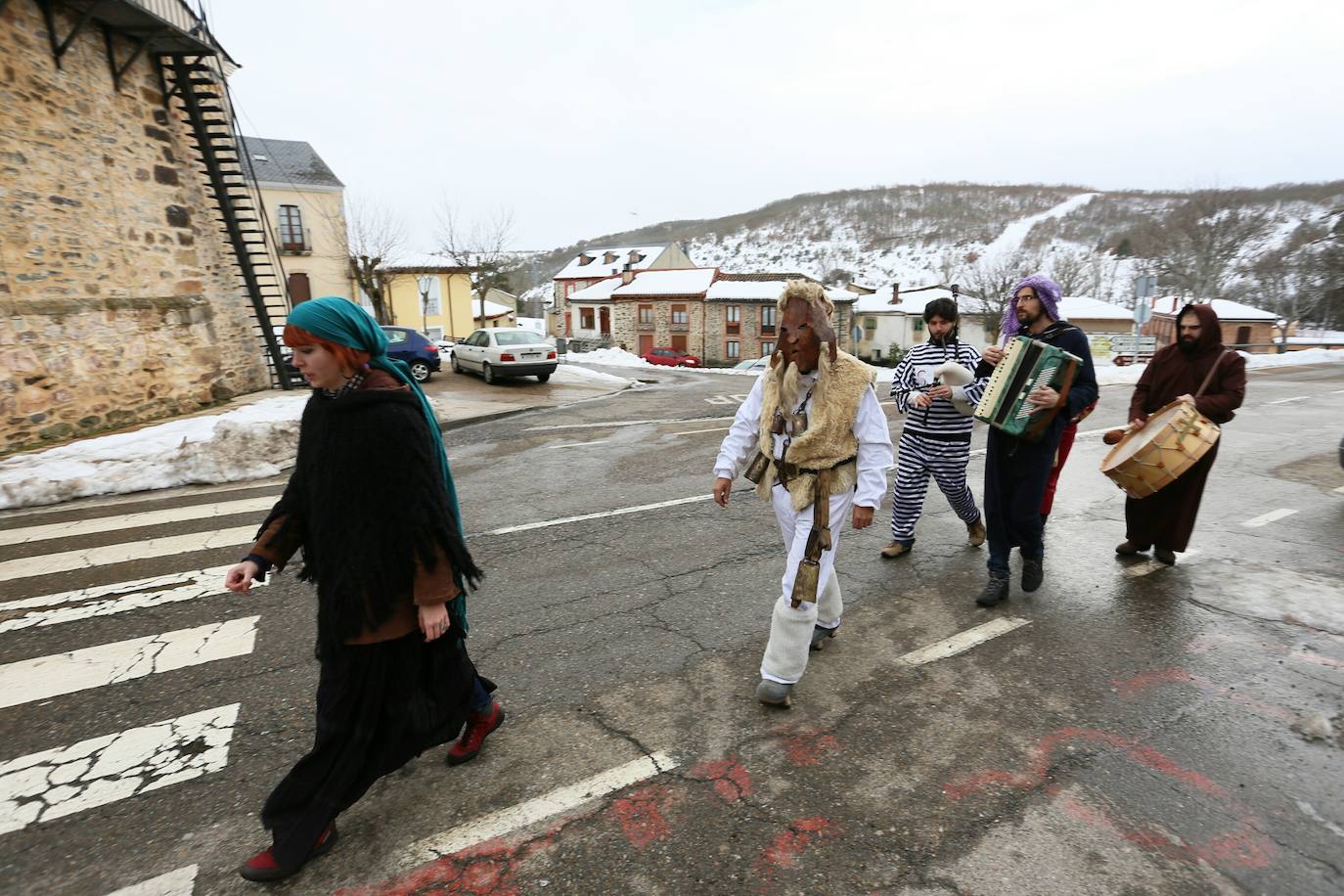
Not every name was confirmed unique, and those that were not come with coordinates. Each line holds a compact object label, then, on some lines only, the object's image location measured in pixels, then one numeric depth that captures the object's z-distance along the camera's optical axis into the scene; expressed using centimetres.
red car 4228
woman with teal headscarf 215
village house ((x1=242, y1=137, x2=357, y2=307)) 3169
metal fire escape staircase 1209
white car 1723
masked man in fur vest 301
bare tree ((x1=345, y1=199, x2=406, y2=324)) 3409
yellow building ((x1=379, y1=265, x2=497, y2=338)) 4028
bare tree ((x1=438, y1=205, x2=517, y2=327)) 4148
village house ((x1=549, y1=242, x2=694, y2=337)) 6553
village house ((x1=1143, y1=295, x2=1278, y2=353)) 5004
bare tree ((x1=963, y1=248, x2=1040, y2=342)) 5128
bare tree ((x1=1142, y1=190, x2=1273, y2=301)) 4169
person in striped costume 459
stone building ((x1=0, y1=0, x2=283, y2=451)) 887
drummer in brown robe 442
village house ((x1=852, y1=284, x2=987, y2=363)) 5381
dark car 1702
